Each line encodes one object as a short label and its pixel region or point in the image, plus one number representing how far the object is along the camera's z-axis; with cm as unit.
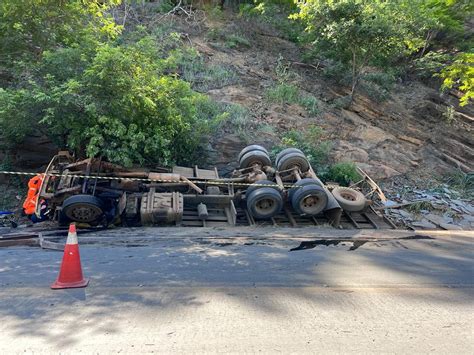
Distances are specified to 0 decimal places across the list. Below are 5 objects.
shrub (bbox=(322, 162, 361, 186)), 1162
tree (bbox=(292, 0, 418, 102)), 1383
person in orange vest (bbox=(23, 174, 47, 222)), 836
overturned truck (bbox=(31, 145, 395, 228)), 836
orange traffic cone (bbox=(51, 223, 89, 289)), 464
